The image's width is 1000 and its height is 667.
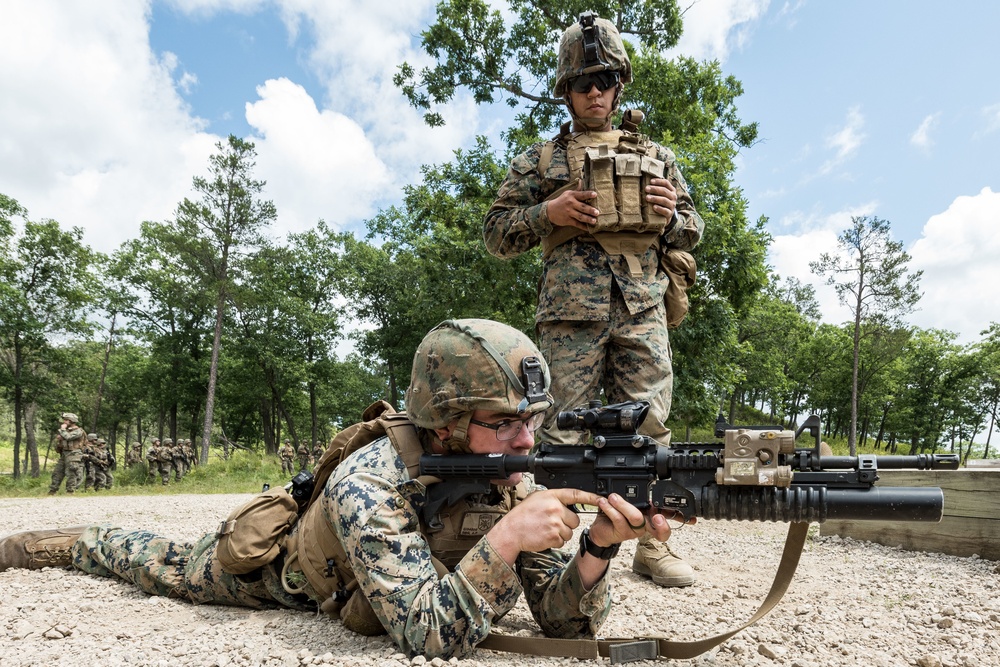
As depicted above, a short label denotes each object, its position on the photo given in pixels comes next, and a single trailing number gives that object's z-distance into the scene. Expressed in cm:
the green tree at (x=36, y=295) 2736
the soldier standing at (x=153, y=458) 1936
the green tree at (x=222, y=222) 2894
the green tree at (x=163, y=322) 3522
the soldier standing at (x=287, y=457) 2201
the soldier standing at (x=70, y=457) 1648
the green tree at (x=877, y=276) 3231
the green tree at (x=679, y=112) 1489
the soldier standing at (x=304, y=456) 2523
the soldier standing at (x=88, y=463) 1818
